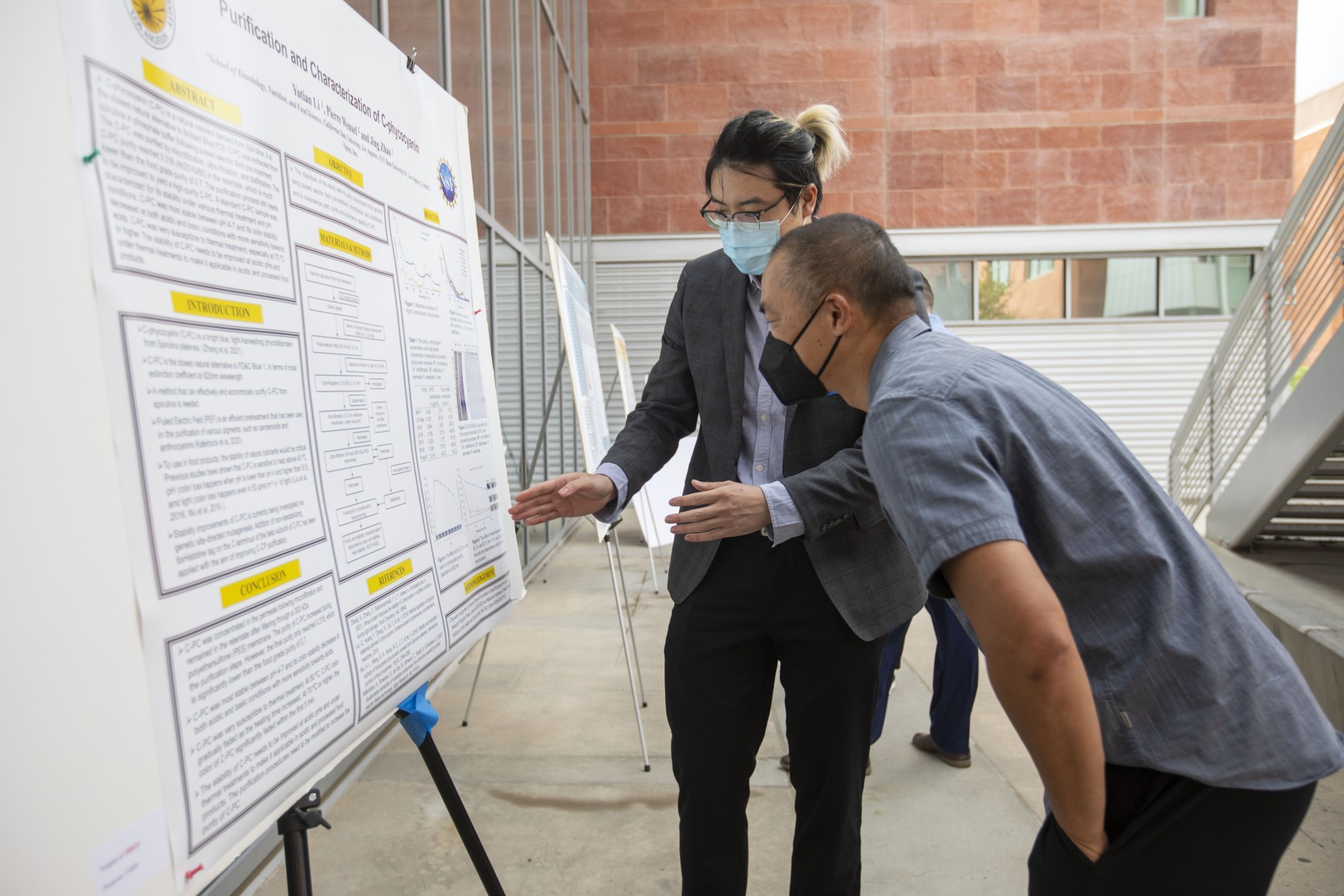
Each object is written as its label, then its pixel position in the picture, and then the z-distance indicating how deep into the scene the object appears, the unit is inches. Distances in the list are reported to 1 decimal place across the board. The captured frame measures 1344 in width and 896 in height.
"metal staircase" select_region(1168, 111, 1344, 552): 173.3
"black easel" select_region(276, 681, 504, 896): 44.1
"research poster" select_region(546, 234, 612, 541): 121.3
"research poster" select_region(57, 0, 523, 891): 32.9
